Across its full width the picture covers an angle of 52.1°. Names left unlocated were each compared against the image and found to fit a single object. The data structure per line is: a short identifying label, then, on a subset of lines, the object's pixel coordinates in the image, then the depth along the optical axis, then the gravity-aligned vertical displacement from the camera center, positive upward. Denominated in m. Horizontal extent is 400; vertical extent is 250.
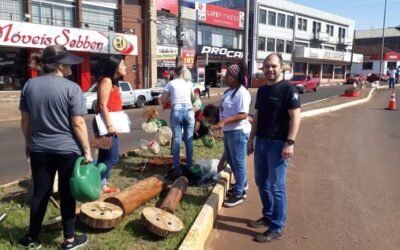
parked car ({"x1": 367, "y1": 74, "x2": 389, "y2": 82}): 60.75 -1.79
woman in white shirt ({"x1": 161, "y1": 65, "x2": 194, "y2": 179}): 5.95 -0.69
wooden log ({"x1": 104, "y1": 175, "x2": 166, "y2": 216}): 4.36 -1.48
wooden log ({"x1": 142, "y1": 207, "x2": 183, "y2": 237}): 3.90 -1.55
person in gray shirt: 3.27 -0.56
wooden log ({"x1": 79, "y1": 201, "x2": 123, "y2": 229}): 3.92 -1.48
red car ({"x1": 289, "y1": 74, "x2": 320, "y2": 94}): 32.09 -1.43
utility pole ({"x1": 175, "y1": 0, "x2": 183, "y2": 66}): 24.72 +1.83
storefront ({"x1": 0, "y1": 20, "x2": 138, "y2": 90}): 19.86 +0.87
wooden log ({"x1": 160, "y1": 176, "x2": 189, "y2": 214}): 4.51 -1.53
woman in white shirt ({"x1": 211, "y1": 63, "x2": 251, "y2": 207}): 4.80 -0.62
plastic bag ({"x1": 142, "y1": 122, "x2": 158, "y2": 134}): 7.10 -1.11
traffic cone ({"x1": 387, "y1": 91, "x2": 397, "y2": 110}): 18.59 -1.74
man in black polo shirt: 3.94 -0.68
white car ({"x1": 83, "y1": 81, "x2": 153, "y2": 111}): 17.19 -1.55
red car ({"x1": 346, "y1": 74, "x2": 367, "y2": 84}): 54.08 -1.74
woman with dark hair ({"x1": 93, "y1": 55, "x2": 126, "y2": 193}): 4.54 -0.40
